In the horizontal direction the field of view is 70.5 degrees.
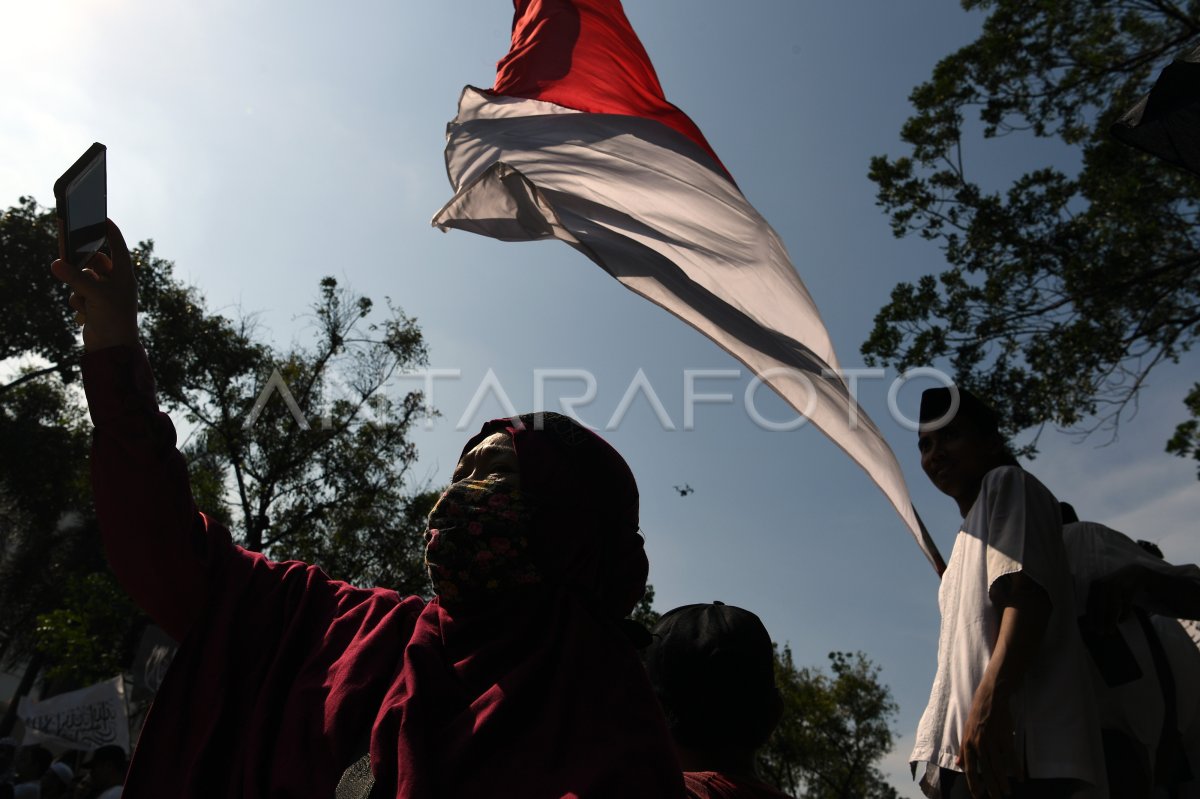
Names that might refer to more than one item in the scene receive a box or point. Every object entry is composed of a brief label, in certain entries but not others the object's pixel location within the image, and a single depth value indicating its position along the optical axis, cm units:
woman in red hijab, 153
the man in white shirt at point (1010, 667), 211
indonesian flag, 307
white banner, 1176
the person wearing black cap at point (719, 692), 204
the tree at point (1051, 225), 823
